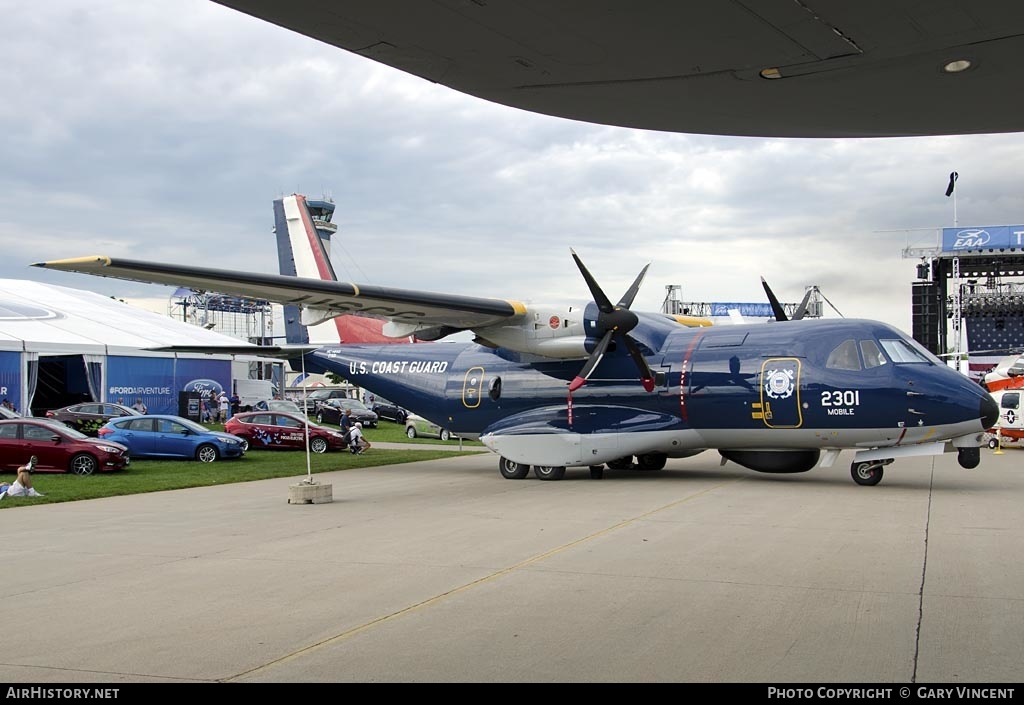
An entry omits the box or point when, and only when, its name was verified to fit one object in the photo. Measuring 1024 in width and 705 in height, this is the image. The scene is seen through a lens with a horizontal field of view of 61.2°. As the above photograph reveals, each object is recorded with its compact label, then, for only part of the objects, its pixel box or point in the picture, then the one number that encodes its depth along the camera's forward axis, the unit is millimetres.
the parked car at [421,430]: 35500
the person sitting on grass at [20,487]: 14440
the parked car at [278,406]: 38188
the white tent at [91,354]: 31203
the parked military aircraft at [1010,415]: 26406
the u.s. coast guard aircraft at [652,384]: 14570
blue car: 22375
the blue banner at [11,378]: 30391
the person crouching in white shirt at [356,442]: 25453
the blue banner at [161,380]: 34653
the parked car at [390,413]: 46125
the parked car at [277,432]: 26406
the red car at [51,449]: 18312
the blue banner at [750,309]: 73062
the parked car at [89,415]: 29047
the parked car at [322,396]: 47291
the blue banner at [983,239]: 51906
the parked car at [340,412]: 40625
